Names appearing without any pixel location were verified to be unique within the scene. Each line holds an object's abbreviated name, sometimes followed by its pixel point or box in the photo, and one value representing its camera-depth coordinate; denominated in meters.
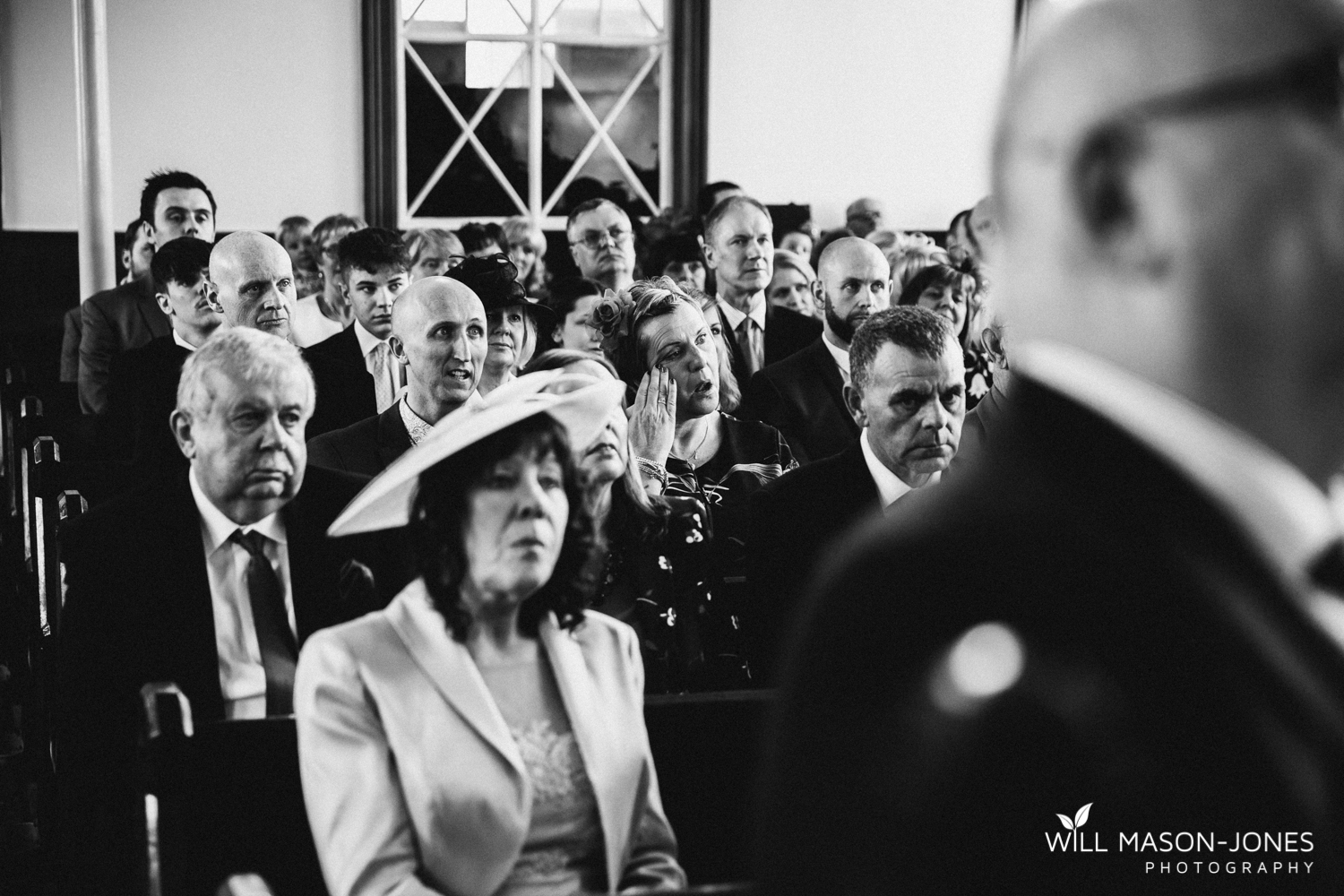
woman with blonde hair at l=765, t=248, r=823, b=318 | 7.94
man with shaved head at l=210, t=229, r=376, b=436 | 5.34
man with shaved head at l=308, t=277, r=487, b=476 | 4.46
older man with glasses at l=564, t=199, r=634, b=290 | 7.48
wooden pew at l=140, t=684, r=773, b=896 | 2.50
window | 11.84
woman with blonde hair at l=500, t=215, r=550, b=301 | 8.38
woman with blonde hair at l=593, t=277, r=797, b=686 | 4.21
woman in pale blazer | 2.22
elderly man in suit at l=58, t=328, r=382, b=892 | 3.06
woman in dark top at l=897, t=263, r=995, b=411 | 6.27
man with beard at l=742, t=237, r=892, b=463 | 5.59
